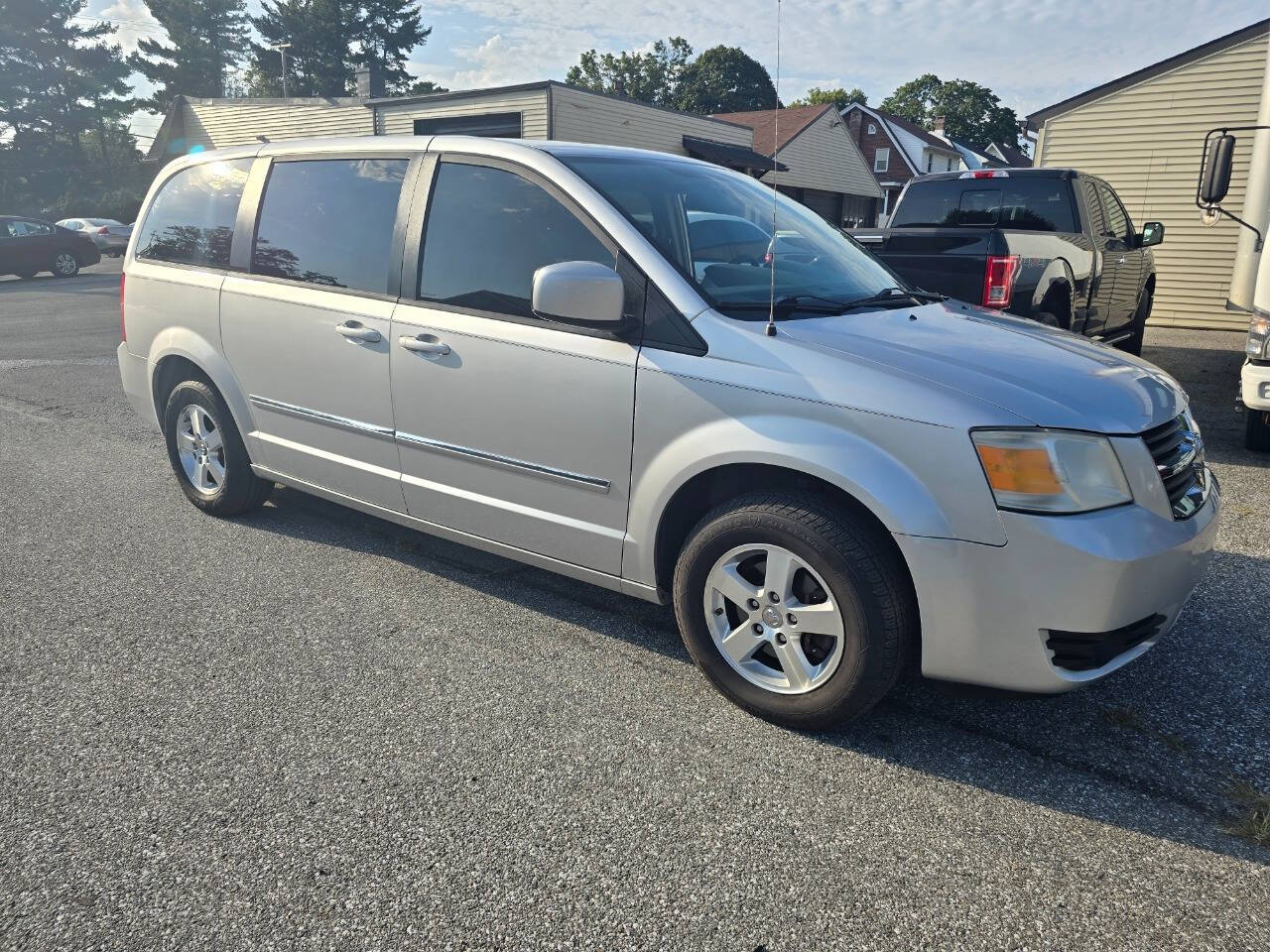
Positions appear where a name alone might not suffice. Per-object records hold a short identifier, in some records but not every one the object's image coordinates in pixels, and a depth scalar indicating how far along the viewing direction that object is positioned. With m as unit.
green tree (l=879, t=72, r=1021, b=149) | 77.69
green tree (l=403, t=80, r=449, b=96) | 58.47
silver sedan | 30.64
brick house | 54.81
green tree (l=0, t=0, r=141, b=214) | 48.72
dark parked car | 23.33
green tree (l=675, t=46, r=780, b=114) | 70.50
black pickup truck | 6.38
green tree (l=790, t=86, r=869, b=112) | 69.96
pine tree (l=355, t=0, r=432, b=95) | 60.00
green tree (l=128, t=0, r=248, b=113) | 57.94
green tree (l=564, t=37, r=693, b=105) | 71.31
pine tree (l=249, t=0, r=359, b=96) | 58.62
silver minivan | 2.57
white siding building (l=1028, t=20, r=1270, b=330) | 13.62
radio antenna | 2.89
